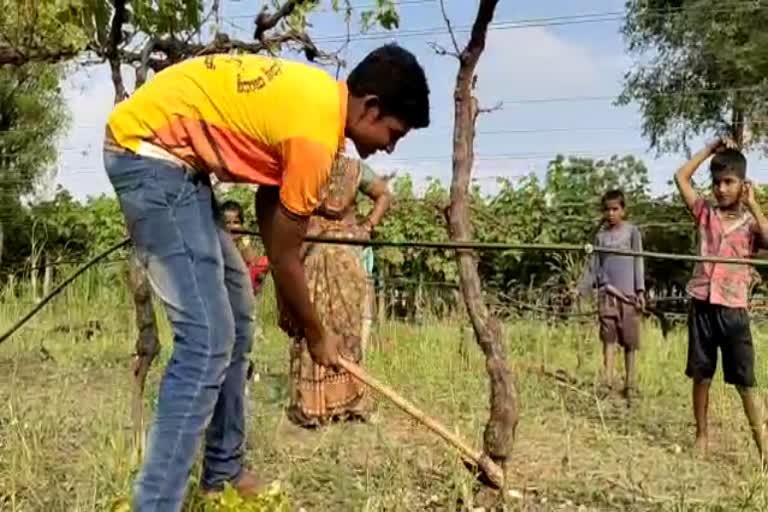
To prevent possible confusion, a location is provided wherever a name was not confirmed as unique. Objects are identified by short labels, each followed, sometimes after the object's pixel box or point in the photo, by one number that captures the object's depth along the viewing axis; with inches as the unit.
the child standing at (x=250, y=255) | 296.7
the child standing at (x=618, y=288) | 302.4
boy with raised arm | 207.3
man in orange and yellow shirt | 115.9
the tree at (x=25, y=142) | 762.2
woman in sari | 238.2
